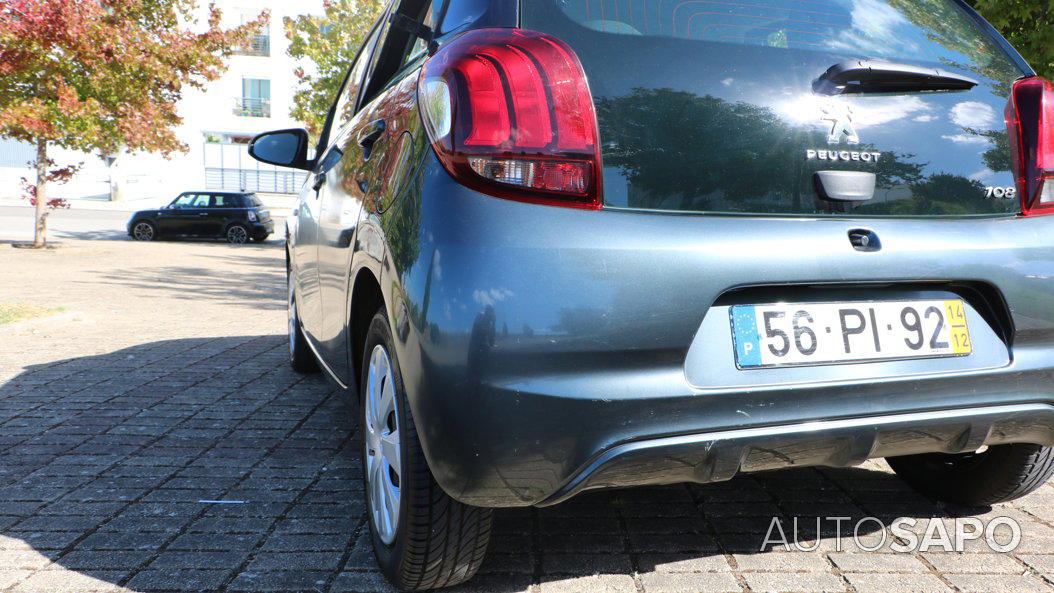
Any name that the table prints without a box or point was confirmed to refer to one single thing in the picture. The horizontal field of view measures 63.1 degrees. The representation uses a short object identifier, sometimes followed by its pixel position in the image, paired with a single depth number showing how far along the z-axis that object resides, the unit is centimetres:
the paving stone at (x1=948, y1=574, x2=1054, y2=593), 233
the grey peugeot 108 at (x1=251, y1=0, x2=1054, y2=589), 180
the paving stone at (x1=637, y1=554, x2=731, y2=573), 247
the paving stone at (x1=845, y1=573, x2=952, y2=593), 232
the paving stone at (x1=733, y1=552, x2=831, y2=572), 247
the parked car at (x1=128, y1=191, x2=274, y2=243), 2416
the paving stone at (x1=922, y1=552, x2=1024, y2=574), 246
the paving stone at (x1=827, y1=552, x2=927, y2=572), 247
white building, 4666
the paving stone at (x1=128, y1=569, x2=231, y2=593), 235
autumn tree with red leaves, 1548
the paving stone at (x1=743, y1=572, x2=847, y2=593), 233
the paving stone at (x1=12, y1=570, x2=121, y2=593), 235
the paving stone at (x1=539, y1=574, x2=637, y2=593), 233
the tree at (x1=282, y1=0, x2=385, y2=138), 2111
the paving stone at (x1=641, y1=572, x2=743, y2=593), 233
